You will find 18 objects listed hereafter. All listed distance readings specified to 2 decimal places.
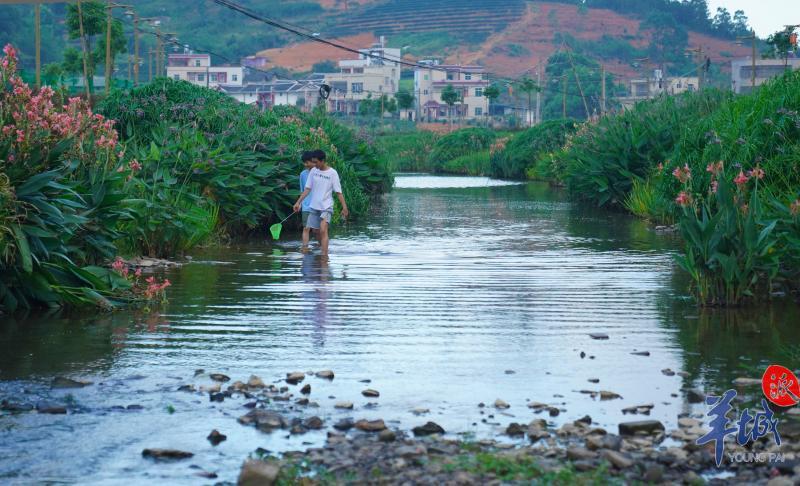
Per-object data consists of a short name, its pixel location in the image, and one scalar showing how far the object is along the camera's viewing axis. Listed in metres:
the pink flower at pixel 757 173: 13.16
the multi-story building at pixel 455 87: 157.62
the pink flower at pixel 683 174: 13.78
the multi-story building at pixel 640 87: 139.71
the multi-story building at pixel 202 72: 158.25
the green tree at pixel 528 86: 104.93
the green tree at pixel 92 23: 69.95
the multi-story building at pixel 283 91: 140.38
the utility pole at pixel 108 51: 46.14
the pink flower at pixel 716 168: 13.47
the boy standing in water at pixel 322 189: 18.62
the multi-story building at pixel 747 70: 124.97
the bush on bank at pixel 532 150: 56.75
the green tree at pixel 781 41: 63.59
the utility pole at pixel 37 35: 41.24
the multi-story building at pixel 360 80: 159.38
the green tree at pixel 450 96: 106.44
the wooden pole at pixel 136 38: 58.34
